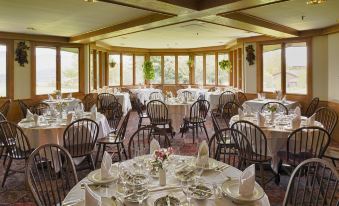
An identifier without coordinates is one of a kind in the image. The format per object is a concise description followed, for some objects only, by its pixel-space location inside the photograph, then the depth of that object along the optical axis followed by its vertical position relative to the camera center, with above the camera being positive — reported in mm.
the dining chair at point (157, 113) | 6104 -322
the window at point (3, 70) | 7516 +810
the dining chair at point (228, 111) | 5949 -293
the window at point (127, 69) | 12133 +1315
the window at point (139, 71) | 12531 +1260
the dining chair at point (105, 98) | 8836 +30
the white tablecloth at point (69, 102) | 7395 -68
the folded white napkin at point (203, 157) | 2272 -483
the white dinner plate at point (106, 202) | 1637 -611
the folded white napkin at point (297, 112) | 4288 -225
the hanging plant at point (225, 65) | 10336 +1232
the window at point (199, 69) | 12338 +1295
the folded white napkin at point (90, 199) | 1531 -552
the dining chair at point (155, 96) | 8644 +90
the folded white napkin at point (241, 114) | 4723 -274
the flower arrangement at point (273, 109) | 4469 -182
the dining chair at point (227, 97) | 8858 +33
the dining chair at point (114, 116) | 5558 -356
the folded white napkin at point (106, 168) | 2029 -508
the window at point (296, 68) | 7777 +852
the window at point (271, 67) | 8406 +929
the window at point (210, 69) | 11930 +1261
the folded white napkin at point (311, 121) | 4129 -354
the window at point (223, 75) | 11242 +949
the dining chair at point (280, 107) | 6220 -222
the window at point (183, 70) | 12688 +1296
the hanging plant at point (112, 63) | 11312 +1457
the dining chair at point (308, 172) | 1855 -543
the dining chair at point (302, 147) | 3484 -662
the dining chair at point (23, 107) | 6164 -163
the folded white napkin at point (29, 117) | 4718 -296
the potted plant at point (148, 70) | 11820 +1215
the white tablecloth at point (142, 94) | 10992 +184
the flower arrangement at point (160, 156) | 1979 -415
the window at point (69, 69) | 9016 +983
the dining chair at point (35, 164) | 1792 -524
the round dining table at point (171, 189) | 1719 -617
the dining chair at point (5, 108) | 6441 -190
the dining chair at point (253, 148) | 3555 -670
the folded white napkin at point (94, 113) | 4797 -242
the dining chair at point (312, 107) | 6395 -229
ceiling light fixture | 4007 +1378
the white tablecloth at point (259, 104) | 7067 -163
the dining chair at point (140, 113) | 7053 -367
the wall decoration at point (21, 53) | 7719 +1294
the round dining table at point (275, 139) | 3842 -577
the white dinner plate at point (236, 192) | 1716 -609
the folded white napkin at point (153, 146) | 2559 -437
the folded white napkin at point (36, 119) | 4387 -307
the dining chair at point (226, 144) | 3624 -675
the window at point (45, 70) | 8383 +916
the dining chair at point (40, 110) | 5633 -218
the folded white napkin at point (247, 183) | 1758 -544
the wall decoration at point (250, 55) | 8812 +1363
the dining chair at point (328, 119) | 4474 -372
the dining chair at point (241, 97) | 8583 +28
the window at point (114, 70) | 11490 +1197
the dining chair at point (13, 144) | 3805 -624
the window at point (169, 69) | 12844 +1341
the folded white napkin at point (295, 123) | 4012 -369
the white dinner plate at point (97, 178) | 1974 -575
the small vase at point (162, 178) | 1969 -563
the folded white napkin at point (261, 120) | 4225 -338
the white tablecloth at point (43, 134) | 4156 -515
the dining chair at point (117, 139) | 4489 -681
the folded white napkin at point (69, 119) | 4485 -318
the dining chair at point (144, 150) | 2528 -470
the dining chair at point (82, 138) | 3990 -590
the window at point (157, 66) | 12844 +1503
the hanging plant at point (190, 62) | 12230 +1589
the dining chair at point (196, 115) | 6219 -393
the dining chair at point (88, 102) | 7533 -81
